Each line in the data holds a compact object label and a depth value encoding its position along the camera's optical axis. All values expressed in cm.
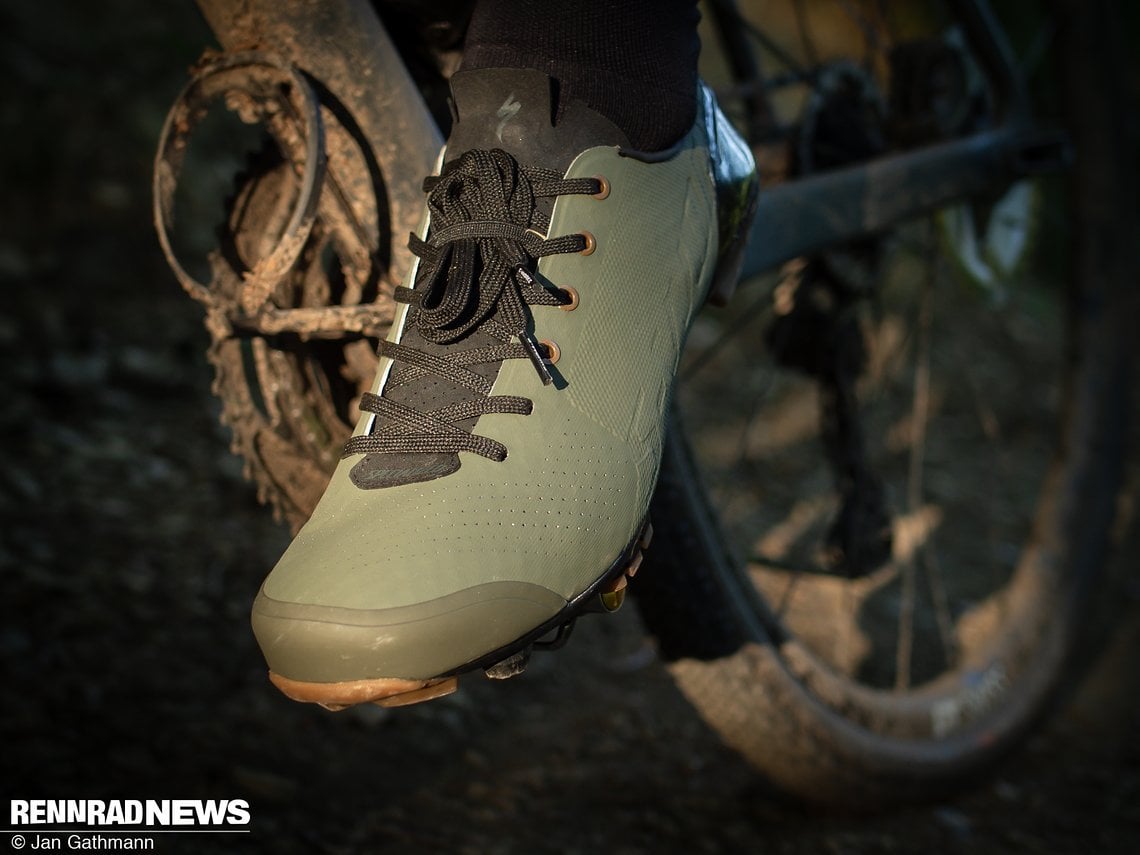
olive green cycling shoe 69
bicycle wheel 109
